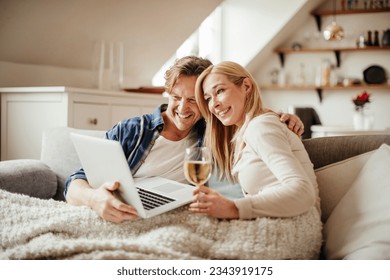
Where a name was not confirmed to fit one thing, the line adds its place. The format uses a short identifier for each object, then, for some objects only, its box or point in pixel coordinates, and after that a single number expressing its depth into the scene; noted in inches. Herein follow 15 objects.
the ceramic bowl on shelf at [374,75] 202.4
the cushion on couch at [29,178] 61.9
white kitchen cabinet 96.0
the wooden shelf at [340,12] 203.5
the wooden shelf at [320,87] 199.8
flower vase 145.4
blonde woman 42.6
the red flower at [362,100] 147.2
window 141.5
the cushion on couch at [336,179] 52.8
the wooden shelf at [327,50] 203.0
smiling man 56.4
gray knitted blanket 40.4
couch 45.1
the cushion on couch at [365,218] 43.8
